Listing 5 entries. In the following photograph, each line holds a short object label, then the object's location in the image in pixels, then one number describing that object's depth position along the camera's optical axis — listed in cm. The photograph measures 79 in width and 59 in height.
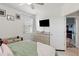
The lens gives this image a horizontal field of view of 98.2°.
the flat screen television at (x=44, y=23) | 203
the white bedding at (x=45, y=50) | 188
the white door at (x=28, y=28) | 199
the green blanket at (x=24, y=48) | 185
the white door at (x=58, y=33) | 202
